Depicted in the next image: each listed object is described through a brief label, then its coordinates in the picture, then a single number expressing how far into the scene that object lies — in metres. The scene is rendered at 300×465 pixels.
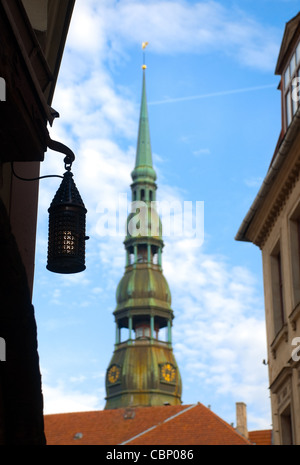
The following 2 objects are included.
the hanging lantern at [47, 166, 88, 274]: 6.91
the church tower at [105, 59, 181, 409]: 81.25
